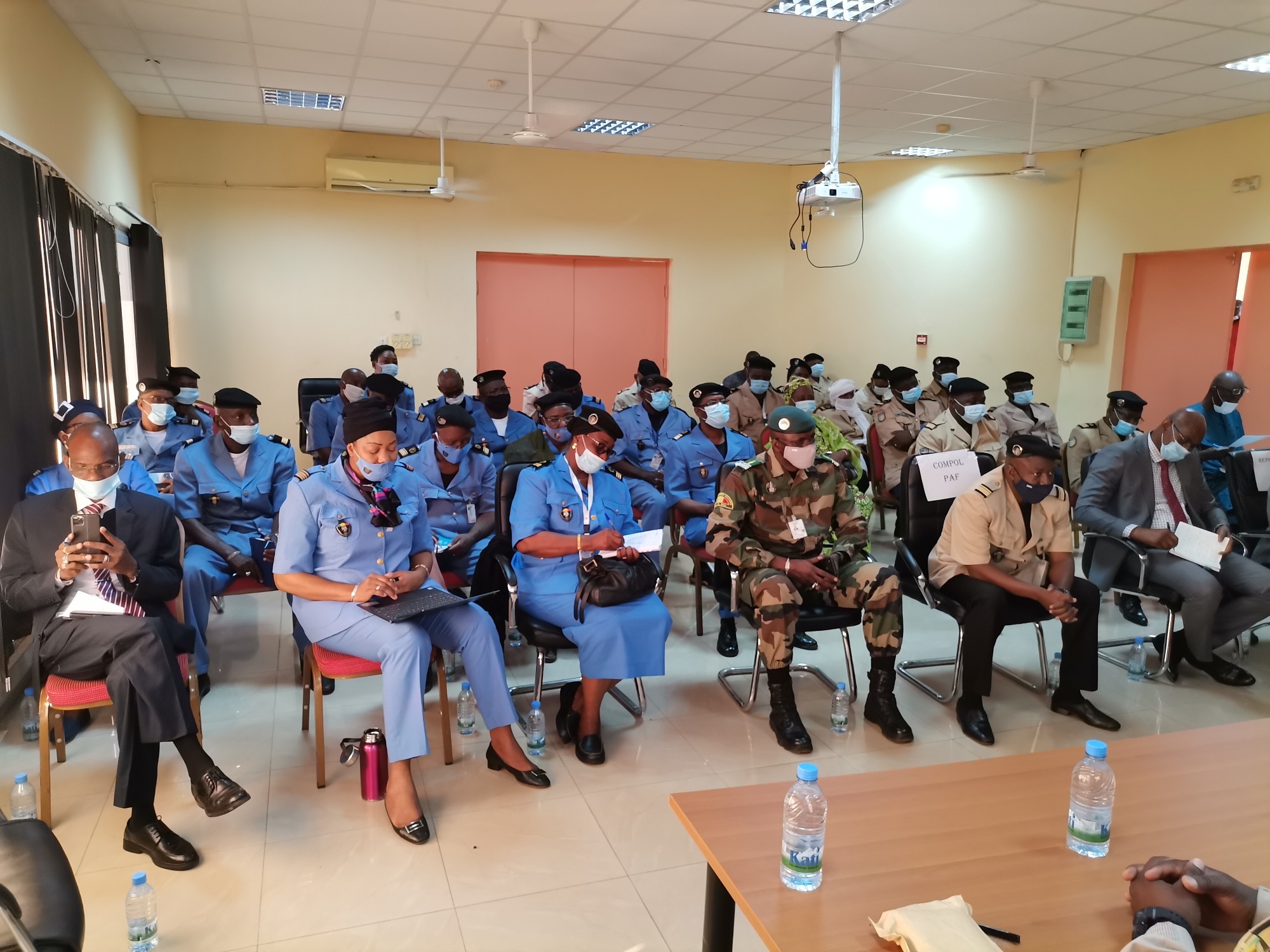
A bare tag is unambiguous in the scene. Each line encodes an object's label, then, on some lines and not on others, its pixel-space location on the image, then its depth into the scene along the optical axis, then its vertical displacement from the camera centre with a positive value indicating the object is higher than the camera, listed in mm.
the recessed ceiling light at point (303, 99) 6809 +1750
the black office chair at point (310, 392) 7785 -653
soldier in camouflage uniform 3658 -1011
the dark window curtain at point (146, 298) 6863 +137
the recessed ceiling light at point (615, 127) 7723 +1757
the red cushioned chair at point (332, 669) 3094 -1247
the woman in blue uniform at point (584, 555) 3459 -1028
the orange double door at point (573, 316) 9172 +71
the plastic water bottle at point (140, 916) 2299 -1591
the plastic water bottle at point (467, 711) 3678 -1660
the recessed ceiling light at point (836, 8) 4750 +1745
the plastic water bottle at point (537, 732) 3482 -1642
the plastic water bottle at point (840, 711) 3764 -1666
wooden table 1550 -1036
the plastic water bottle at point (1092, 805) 1742 -982
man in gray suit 4219 -986
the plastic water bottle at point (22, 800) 2809 -1574
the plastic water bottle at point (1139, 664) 4449 -1694
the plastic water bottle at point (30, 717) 3480 -1631
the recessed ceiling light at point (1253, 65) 5488 +1707
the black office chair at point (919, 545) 4043 -1054
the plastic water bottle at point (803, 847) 1604 -958
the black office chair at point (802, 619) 3730 -1267
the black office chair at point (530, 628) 3492 -1232
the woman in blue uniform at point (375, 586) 3021 -961
